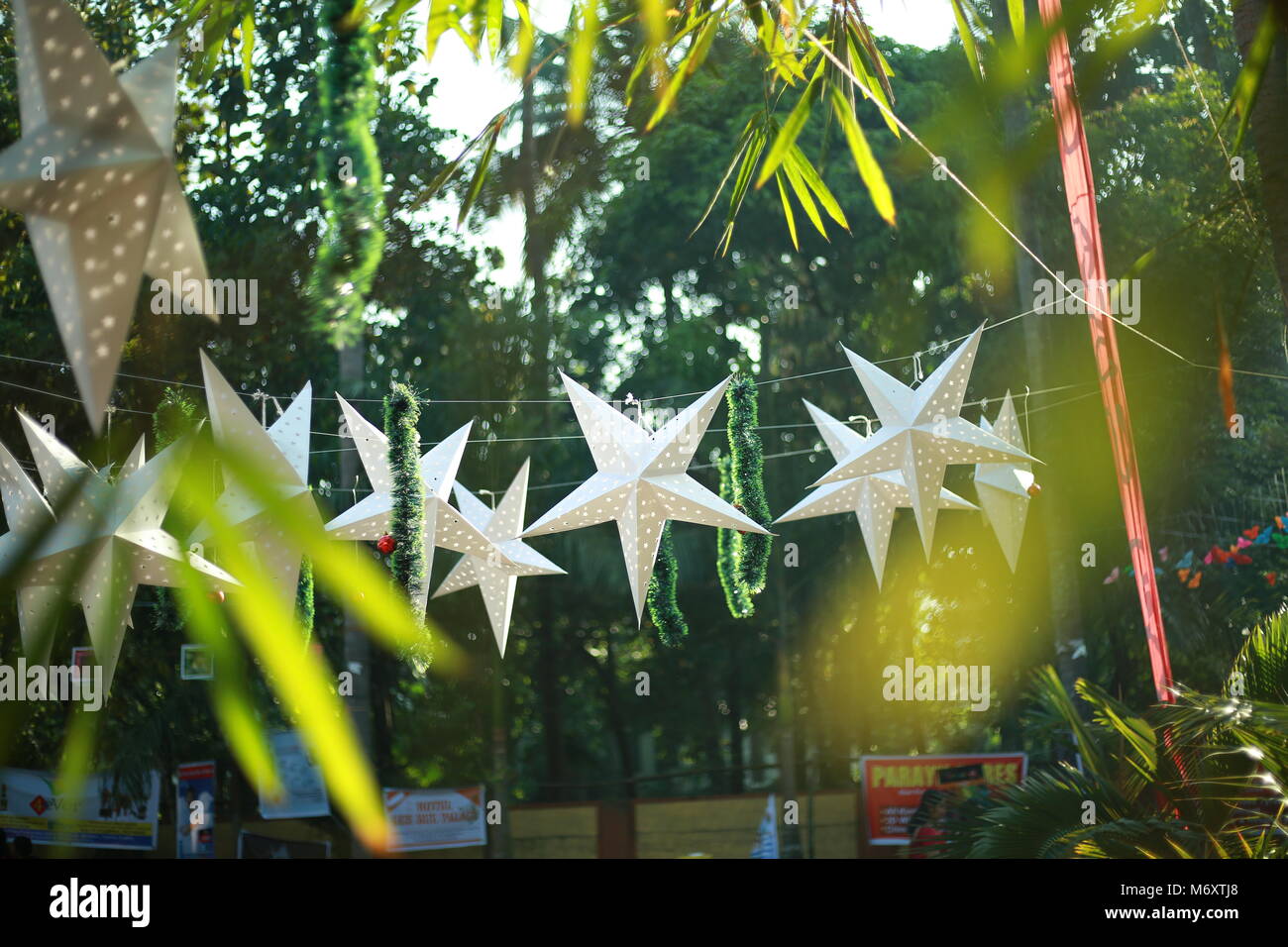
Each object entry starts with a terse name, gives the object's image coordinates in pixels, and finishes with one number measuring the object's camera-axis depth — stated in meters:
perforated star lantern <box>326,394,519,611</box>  7.02
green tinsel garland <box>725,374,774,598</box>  7.09
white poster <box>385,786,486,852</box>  12.44
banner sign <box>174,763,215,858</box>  12.55
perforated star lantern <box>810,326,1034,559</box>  7.00
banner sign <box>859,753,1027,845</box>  12.61
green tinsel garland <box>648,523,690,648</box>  7.30
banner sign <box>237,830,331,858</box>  12.90
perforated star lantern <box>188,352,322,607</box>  5.07
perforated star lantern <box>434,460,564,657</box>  7.80
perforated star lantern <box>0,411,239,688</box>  5.16
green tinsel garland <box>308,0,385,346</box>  1.69
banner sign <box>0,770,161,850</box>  11.89
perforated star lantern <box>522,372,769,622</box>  6.80
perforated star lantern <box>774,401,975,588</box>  7.79
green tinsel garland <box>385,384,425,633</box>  6.48
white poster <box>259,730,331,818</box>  12.63
